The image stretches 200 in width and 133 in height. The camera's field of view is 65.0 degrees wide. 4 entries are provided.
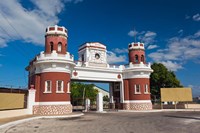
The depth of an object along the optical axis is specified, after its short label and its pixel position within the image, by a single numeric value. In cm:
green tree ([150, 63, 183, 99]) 3271
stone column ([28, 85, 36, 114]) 1711
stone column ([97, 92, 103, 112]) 2207
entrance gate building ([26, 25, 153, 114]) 1738
